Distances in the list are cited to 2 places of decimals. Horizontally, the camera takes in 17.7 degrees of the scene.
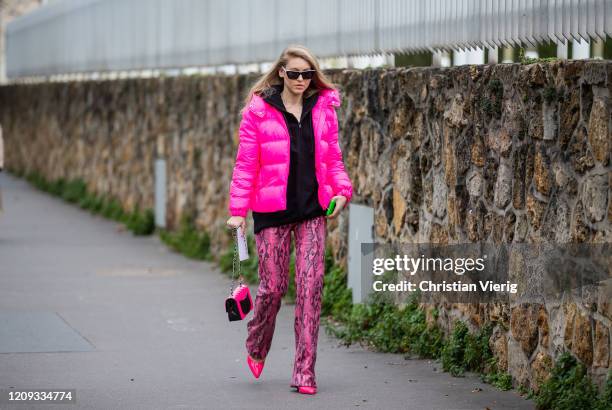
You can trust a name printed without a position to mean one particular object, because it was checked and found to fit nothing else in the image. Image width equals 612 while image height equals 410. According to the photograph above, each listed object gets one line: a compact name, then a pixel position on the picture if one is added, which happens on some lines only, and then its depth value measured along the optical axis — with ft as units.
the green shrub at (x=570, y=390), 30.33
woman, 35.08
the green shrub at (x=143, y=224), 80.42
